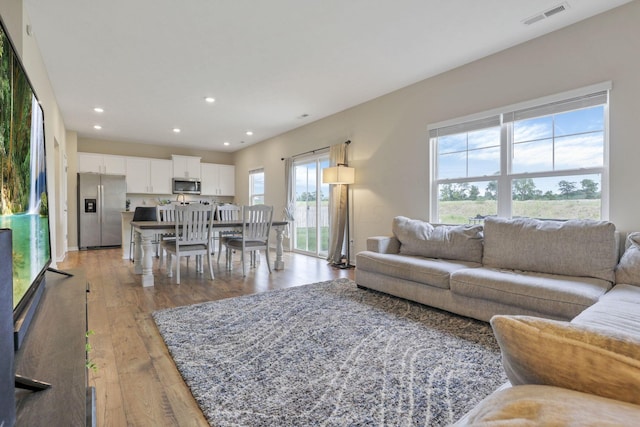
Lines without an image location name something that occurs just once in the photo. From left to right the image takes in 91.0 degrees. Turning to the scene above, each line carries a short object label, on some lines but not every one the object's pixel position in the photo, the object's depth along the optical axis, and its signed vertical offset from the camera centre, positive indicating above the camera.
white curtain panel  6.41 +0.37
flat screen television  0.94 +0.09
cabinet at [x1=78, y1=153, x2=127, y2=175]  6.89 +1.02
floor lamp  4.75 +0.51
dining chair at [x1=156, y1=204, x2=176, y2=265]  4.63 -0.09
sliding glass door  5.86 +0.02
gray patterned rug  1.49 -0.94
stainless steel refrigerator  6.66 +0.01
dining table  3.73 -0.40
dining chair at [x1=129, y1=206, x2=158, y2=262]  5.34 -0.11
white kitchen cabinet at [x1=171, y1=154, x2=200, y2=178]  7.98 +1.10
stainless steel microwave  7.98 +0.60
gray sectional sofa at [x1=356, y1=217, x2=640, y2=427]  0.51 -0.33
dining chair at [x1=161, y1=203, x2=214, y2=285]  3.87 -0.31
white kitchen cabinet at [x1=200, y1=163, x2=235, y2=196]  8.48 +0.82
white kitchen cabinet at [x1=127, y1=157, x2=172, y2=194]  7.44 +0.81
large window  2.76 +0.49
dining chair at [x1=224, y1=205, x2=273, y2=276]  4.40 -0.34
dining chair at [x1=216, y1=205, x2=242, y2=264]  5.14 -0.09
